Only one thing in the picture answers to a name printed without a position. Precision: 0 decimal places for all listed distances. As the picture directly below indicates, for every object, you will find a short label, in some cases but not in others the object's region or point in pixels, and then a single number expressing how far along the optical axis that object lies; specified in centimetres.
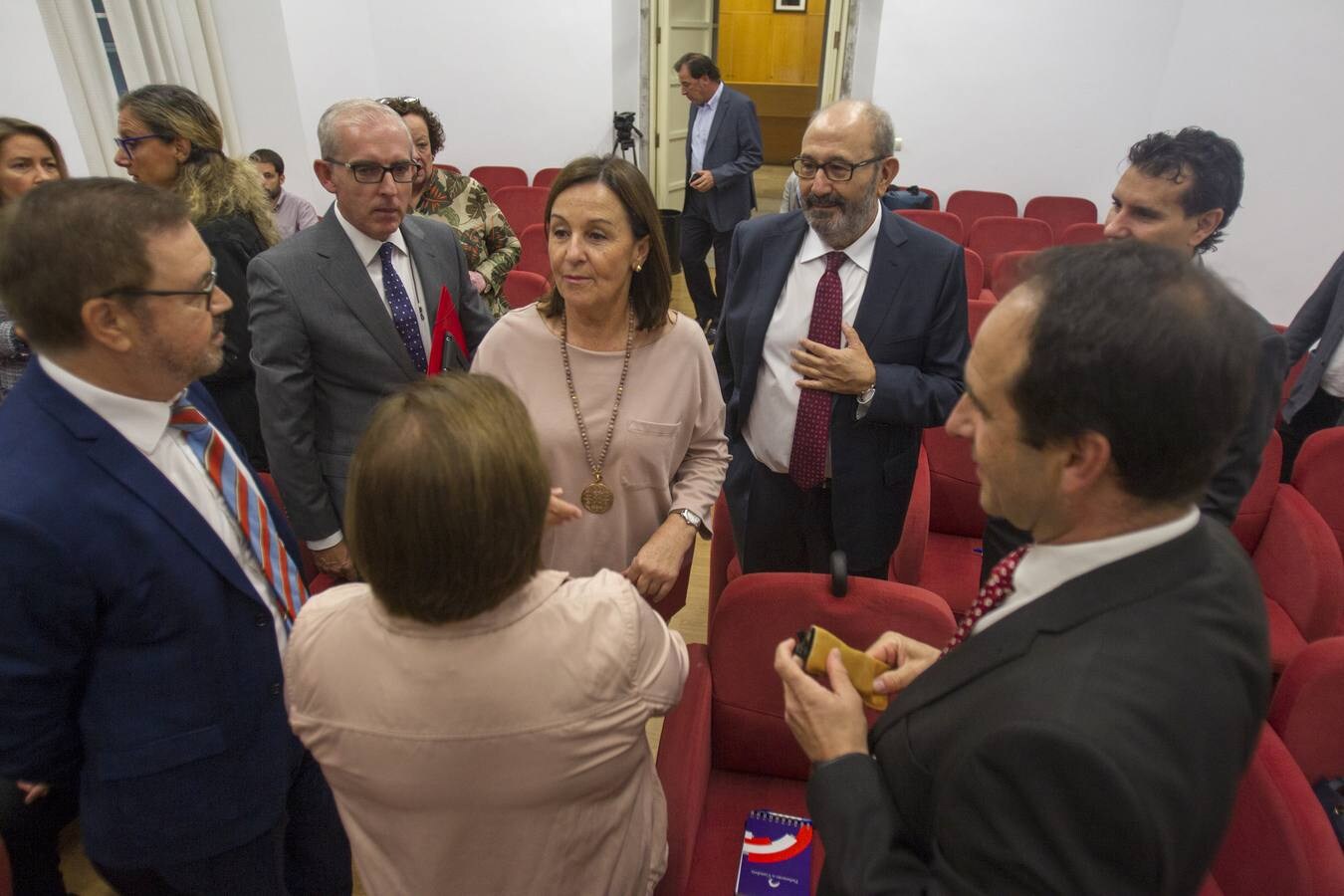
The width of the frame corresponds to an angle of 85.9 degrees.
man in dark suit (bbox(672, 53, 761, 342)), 562
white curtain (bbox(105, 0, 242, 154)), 437
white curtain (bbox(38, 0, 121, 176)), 394
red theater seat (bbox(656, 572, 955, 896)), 152
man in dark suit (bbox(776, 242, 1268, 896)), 66
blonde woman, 219
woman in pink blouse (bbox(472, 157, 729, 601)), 158
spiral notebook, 149
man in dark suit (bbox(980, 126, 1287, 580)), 181
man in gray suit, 184
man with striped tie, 104
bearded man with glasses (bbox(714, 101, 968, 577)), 189
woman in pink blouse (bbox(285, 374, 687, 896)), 80
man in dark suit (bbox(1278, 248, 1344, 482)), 292
